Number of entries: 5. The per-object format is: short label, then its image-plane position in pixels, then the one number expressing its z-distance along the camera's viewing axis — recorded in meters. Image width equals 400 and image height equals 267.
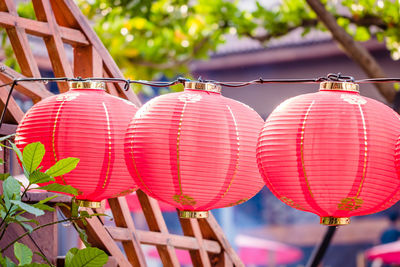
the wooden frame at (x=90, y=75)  7.04
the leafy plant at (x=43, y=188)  4.88
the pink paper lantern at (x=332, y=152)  4.85
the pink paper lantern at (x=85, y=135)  5.68
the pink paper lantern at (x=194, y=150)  5.23
